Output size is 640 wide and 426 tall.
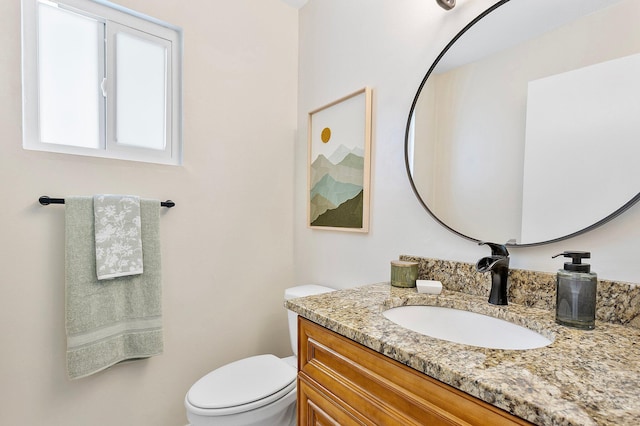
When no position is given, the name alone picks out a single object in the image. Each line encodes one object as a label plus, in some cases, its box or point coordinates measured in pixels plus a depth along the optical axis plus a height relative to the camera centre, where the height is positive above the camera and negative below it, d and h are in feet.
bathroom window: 4.13 +1.80
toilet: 3.63 -2.54
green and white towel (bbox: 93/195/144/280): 4.19 -0.55
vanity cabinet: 1.74 -1.36
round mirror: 2.53 +0.83
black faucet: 2.92 -0.69
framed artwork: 4.76 +0.65
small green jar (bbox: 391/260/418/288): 3.71 -0.91
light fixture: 3.51 +2.36
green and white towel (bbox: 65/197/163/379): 4.01 -1.52
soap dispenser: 2.32 -0.71
